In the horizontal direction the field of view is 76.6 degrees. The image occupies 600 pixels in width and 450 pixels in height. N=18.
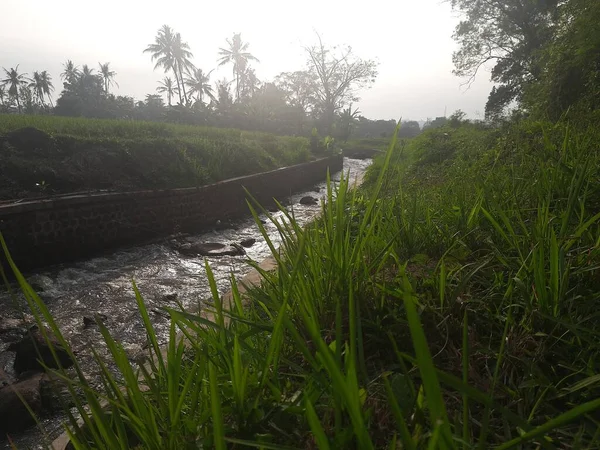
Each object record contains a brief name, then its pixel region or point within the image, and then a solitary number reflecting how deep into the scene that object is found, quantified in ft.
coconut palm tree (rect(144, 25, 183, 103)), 191.52
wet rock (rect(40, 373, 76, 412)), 8.64
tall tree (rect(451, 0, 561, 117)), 66.08
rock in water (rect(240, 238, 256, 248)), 23.72
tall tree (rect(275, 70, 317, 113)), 159.84
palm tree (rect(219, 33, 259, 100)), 189.98
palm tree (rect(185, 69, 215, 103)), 192.46
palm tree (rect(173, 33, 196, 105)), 193.77
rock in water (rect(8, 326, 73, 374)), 9.93
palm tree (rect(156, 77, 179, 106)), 213.66
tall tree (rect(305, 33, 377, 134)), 154.30
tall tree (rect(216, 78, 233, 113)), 105.81
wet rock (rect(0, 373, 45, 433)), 7.99
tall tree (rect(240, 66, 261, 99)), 177.18
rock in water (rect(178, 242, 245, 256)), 21.29
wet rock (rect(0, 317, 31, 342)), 11.75
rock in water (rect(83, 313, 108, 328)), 12.67
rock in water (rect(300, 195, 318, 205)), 39.83
